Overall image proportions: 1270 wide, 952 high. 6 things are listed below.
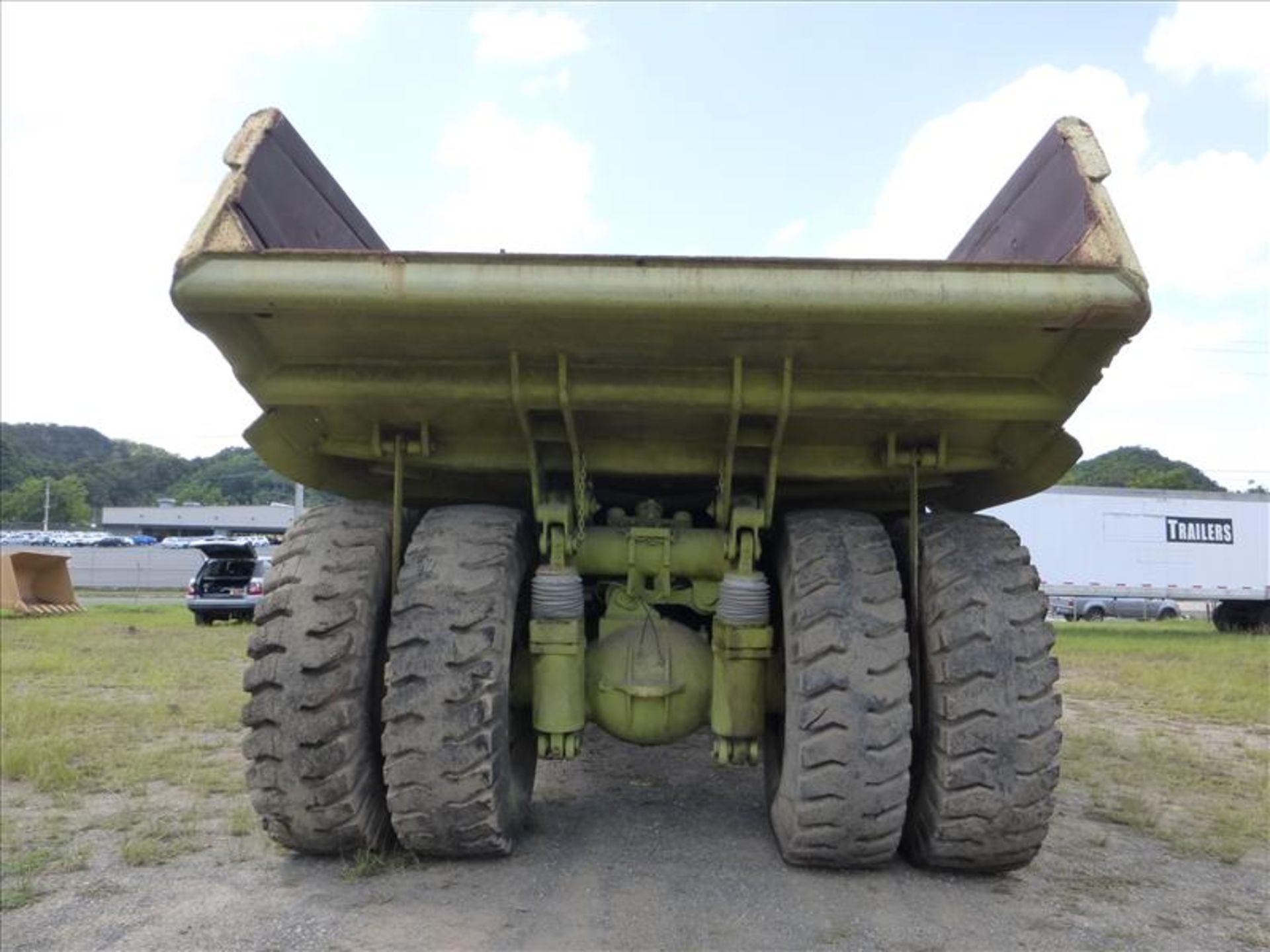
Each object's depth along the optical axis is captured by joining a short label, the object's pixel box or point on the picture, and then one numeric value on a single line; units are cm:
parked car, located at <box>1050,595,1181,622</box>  3466
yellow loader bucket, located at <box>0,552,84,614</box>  1958
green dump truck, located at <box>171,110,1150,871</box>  287
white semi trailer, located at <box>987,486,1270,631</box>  2406
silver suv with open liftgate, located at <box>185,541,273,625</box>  1884
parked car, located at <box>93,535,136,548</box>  6586
